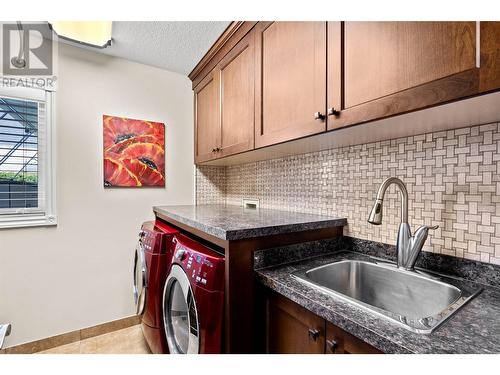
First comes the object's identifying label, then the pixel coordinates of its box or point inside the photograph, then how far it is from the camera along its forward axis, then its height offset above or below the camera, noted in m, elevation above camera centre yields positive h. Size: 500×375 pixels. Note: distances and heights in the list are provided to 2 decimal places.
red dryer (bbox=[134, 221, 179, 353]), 1.48 -0.56
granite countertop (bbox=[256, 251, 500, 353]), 0.56 -0.36
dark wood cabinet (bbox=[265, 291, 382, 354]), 0.71 -0.49
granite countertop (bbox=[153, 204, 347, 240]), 1.05 -0.20
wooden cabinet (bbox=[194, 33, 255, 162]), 1.53 +0.57
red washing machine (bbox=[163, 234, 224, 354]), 1.01 -0.49
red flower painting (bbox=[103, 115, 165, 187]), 2.03 +0.27
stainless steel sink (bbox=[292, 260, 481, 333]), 0.73 -0.41
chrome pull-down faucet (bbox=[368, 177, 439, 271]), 0.98 -0.20
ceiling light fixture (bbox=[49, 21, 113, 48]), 1.54 +1.00
